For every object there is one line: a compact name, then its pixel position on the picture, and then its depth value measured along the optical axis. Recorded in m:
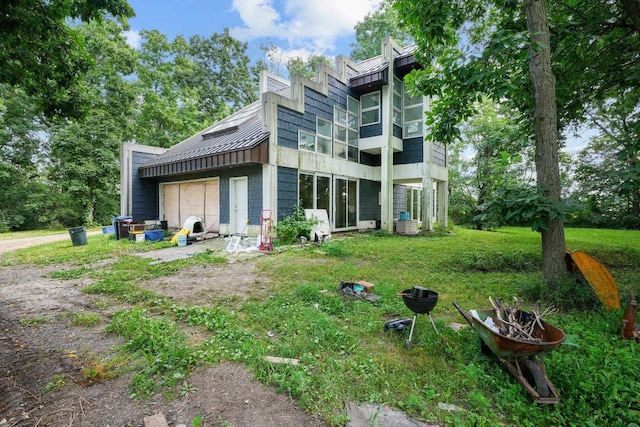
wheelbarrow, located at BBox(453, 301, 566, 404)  1.91
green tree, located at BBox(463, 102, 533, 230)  14.54
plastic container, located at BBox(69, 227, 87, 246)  9.02
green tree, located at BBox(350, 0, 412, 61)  20.86
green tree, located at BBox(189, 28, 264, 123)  23.70
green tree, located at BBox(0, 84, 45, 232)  16.22
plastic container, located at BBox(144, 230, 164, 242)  9.80
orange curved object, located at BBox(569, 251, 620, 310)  3.32
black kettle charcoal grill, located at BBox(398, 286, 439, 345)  2.64
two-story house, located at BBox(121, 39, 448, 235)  9.03
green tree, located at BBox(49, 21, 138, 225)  15.34
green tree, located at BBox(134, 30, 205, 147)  18.81
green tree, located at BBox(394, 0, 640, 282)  3.96
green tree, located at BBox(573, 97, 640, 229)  3.60
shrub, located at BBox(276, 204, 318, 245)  8.55
